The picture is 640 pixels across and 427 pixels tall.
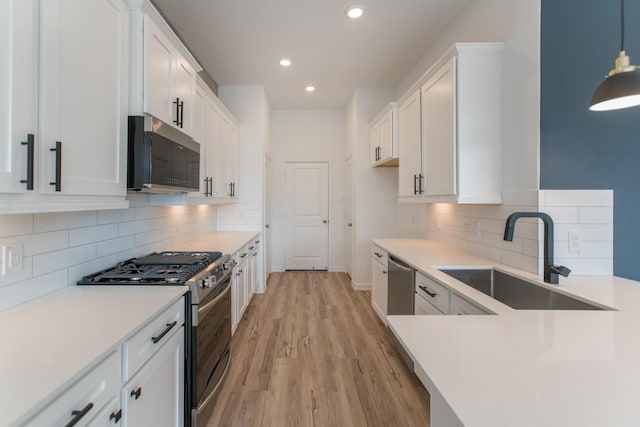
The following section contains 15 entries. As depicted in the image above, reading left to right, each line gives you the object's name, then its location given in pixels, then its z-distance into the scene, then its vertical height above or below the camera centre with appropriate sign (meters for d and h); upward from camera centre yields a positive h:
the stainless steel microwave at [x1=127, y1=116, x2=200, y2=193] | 1.59 +0.31
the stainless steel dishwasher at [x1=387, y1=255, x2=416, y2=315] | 2.31 -0.60
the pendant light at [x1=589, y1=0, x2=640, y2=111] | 1.21 +0.52
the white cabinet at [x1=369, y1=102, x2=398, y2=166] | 3.49 +0.95
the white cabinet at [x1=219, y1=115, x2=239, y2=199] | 3.47 +0.66
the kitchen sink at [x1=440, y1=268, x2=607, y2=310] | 1.51 -0.43
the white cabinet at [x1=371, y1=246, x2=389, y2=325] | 3.06 -0.72
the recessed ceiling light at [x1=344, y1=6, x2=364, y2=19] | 2.62 +1.75
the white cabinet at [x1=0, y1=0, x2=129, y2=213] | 0.95 +0.40
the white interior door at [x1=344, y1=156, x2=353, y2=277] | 5.02 +0.00
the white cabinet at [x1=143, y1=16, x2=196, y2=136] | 1.67 +0.83
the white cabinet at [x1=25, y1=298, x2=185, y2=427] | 0.84 -0.59
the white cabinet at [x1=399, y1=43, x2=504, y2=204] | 2.15 +0.66
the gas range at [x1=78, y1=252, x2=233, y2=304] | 1.63 -0.34
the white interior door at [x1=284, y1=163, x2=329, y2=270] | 5.80 -0.12
